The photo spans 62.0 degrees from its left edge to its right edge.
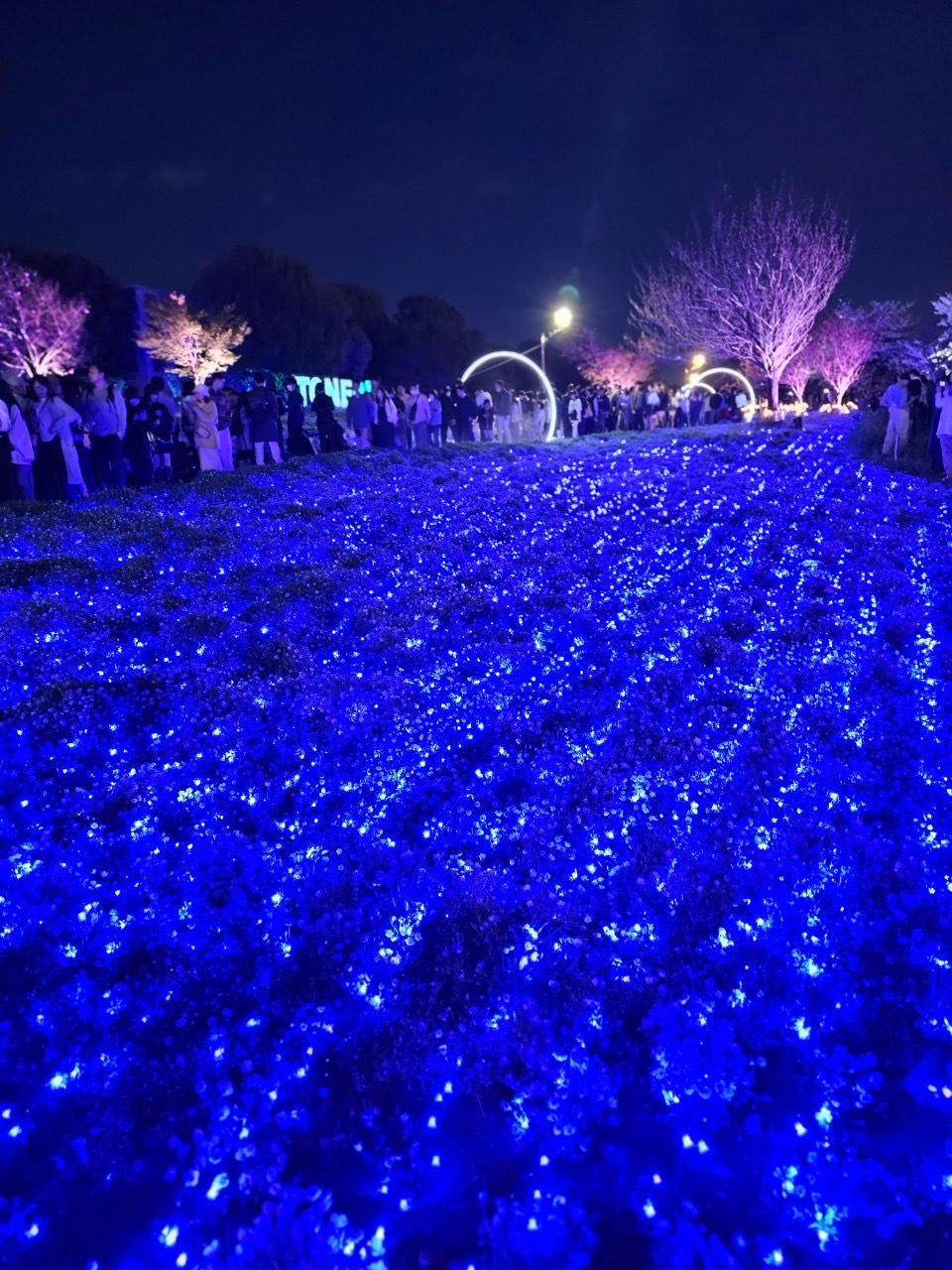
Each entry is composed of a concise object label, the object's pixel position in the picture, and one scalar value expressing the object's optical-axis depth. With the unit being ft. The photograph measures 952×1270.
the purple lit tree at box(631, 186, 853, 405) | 81.30
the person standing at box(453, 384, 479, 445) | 69.21
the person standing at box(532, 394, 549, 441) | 93.40
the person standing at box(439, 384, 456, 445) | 68.44
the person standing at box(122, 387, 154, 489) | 37.88
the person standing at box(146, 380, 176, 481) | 38.75
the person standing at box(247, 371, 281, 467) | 44.93
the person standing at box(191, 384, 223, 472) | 40.63
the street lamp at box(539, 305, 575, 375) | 76.89
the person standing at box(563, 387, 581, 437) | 89.81
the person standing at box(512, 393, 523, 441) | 89.75
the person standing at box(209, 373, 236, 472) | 42.70
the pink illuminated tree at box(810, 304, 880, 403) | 134.82
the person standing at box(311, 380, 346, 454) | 48.83
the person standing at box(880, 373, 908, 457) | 46.52
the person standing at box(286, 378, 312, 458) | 49.73
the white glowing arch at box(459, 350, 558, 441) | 81.69
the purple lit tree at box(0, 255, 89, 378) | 127.85
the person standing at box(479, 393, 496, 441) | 76.48
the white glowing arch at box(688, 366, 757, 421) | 104.71
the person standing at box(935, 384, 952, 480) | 37.50
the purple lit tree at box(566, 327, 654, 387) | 216.54
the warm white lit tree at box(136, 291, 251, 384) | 136.98
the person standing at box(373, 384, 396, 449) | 58.70
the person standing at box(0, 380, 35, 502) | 31.12
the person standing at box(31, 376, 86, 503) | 33.04
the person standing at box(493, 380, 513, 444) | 84.17
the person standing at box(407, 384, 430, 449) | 62.64
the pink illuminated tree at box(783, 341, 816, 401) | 124.72
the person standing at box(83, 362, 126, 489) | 35.17
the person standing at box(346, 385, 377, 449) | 56.80
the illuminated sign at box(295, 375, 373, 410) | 151.17
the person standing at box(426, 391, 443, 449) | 66.30
